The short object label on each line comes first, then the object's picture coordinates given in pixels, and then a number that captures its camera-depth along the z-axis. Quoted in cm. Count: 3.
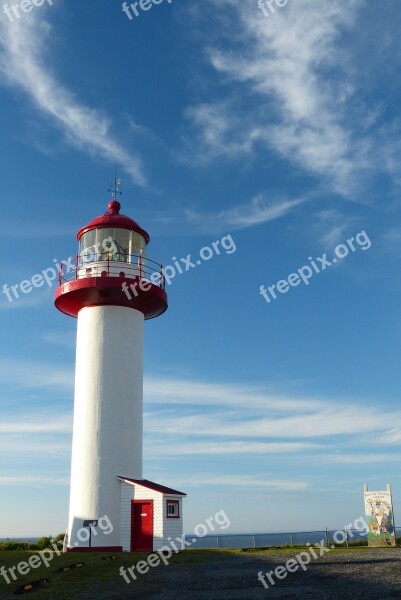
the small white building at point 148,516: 2616
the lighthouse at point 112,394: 2656
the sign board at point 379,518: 3033
